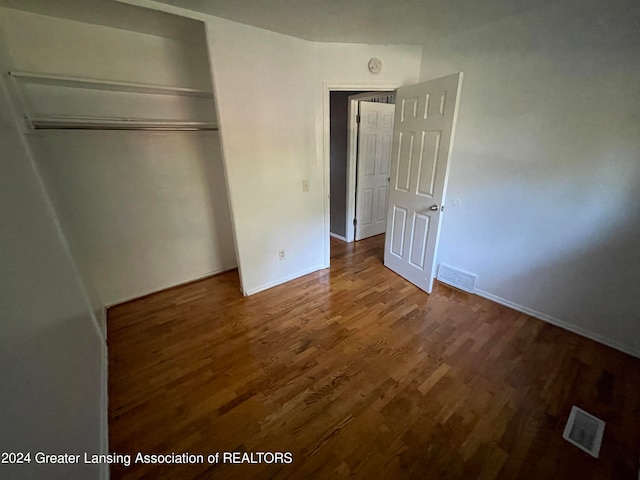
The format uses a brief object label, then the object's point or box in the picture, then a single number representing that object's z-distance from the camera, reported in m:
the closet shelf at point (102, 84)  1.71
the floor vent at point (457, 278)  2.62
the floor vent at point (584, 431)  1.33
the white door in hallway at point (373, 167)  3.61
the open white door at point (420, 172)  2.18
